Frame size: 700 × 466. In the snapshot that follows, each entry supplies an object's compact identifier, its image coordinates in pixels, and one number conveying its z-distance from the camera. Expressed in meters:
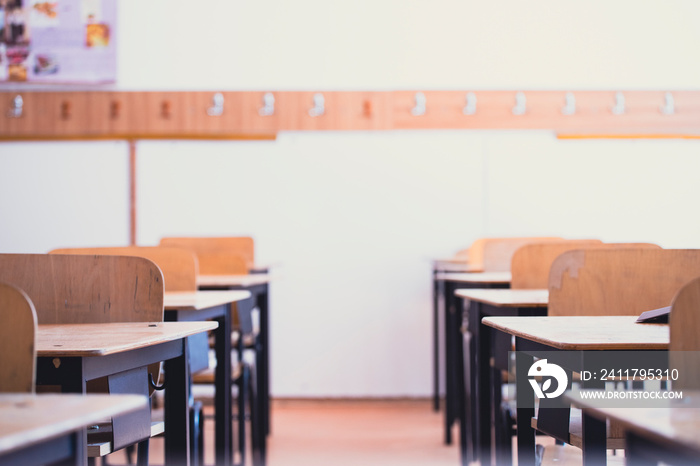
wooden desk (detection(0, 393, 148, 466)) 1.54
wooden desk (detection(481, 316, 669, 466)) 2.56
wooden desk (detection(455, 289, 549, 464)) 4.24
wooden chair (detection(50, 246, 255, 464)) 5.26
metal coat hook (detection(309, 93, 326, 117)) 6.94
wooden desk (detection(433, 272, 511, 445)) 5.64
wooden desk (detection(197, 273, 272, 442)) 5.66
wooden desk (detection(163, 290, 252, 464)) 4.26
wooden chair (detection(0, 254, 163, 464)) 3.95
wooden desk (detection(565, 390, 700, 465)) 1.56
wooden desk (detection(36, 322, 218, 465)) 2.66
